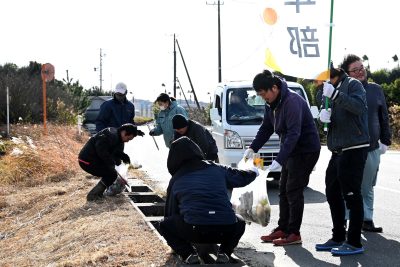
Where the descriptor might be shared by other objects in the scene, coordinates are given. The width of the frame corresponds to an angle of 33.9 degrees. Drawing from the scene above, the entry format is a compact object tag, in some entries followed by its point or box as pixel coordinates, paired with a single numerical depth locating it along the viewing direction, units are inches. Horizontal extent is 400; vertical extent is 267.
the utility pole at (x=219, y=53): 2032.5
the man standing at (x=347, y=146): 247.0
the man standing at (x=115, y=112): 403.1
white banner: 289.1
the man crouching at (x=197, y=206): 214.4
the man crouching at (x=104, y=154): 358.0
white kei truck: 452.1
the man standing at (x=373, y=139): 288.7
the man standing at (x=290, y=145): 254.2
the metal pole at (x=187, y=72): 1926.7
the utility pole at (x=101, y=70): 3985.2
